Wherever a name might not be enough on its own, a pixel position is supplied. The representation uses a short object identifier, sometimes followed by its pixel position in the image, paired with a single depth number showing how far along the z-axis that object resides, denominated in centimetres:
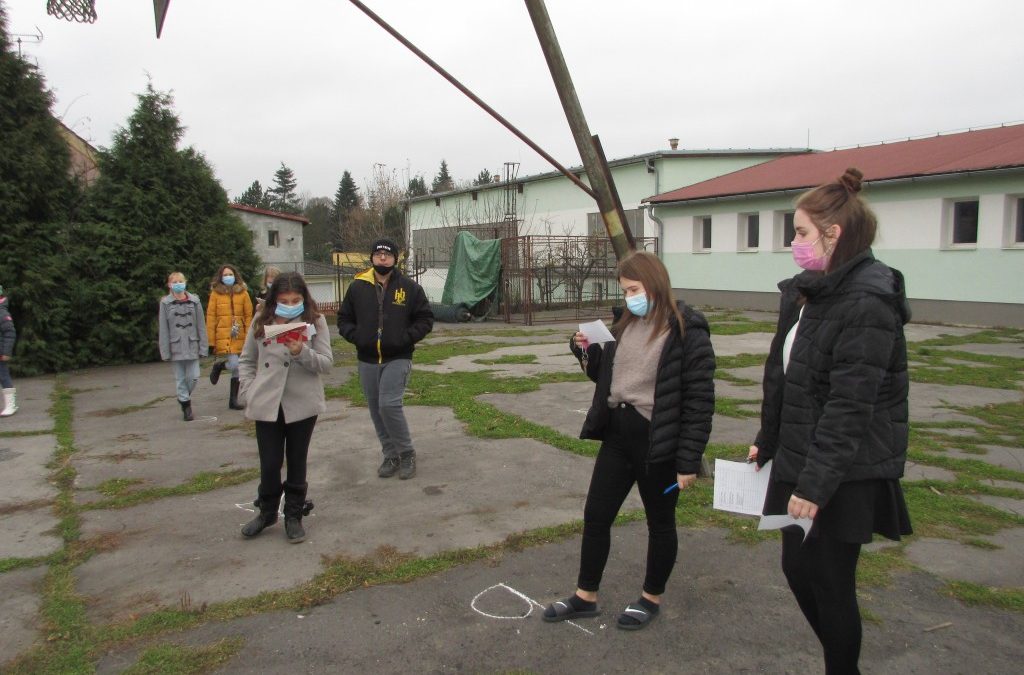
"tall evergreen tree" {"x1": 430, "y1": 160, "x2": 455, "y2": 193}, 9356
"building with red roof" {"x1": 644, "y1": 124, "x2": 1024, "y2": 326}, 1592
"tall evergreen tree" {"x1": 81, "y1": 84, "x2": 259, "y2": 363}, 1292
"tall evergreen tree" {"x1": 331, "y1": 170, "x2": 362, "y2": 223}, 8506
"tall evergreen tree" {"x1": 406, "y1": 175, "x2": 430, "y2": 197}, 8583
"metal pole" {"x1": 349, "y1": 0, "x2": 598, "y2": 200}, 392
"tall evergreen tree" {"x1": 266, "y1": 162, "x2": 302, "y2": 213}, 9556
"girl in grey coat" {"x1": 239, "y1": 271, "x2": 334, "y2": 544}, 452
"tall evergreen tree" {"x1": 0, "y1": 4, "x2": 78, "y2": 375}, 1180
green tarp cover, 2053
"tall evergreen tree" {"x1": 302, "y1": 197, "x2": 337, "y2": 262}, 6625
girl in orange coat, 877
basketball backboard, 499
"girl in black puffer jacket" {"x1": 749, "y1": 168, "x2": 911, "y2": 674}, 232
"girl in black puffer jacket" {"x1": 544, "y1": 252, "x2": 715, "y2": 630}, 318
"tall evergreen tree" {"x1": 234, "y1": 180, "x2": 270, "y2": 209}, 9300
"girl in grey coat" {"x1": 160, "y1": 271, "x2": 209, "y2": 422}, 819
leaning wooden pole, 444
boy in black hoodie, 568
